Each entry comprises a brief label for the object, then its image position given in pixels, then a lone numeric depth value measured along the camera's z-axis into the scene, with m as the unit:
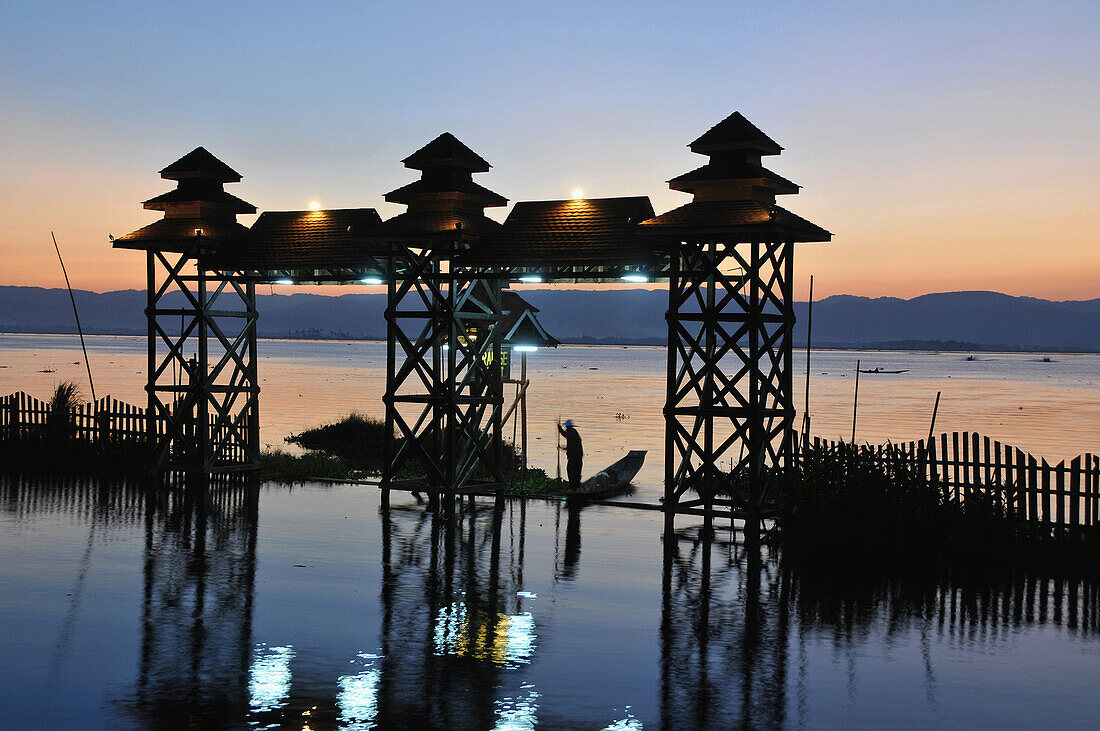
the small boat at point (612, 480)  24.28
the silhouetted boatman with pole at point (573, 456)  25.72
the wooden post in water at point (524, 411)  29.90
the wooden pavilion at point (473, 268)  19.86
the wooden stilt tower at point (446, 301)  22.83
